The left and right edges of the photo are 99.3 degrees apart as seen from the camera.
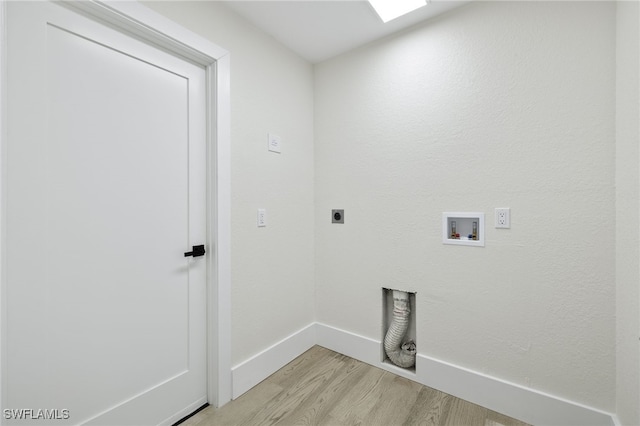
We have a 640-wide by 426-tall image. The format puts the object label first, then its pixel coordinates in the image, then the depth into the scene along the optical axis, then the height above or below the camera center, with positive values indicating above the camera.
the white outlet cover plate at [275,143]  1.93 +0.49
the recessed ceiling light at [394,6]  1.61 +1.23
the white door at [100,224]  1.04 -0.06
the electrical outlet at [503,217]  1.52 -0.04
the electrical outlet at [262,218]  1.86 -0.05
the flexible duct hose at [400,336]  1.88 -0.88
